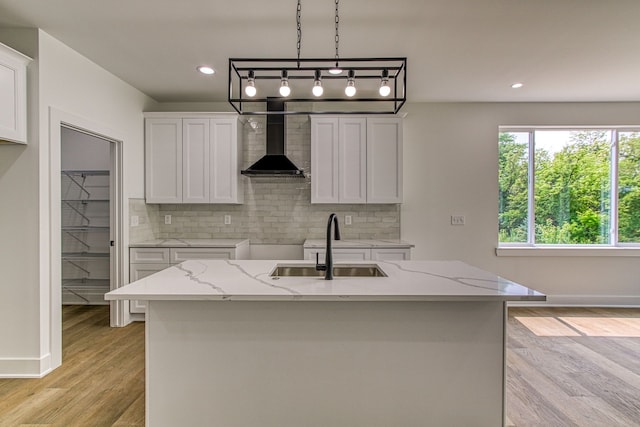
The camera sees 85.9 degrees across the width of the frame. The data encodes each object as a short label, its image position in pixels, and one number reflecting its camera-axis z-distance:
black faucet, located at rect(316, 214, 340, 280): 1.94
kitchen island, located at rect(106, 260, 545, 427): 1.79
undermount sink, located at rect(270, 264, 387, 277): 2.33
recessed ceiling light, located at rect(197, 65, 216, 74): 3.27
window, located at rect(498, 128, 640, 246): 4.44
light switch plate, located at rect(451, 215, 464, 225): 4.41
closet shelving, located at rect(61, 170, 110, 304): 4.54
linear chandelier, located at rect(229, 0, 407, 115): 2.04
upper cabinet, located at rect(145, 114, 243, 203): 4.03
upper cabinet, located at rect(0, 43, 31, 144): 2.33
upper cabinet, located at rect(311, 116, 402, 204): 4.02
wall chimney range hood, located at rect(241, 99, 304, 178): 3.77
